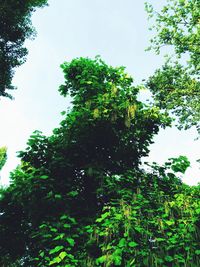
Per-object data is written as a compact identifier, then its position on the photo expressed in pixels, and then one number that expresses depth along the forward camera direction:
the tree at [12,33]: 12.39
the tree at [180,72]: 15.40
